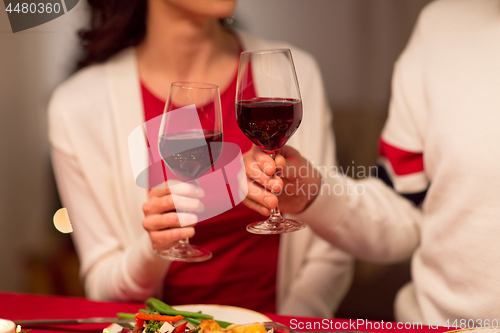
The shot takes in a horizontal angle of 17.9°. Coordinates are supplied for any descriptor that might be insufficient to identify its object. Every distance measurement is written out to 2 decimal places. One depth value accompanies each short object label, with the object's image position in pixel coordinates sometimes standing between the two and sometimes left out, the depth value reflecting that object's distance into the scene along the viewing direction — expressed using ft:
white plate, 6.36
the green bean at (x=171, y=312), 6.34
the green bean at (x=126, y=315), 6.37
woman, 7.17
